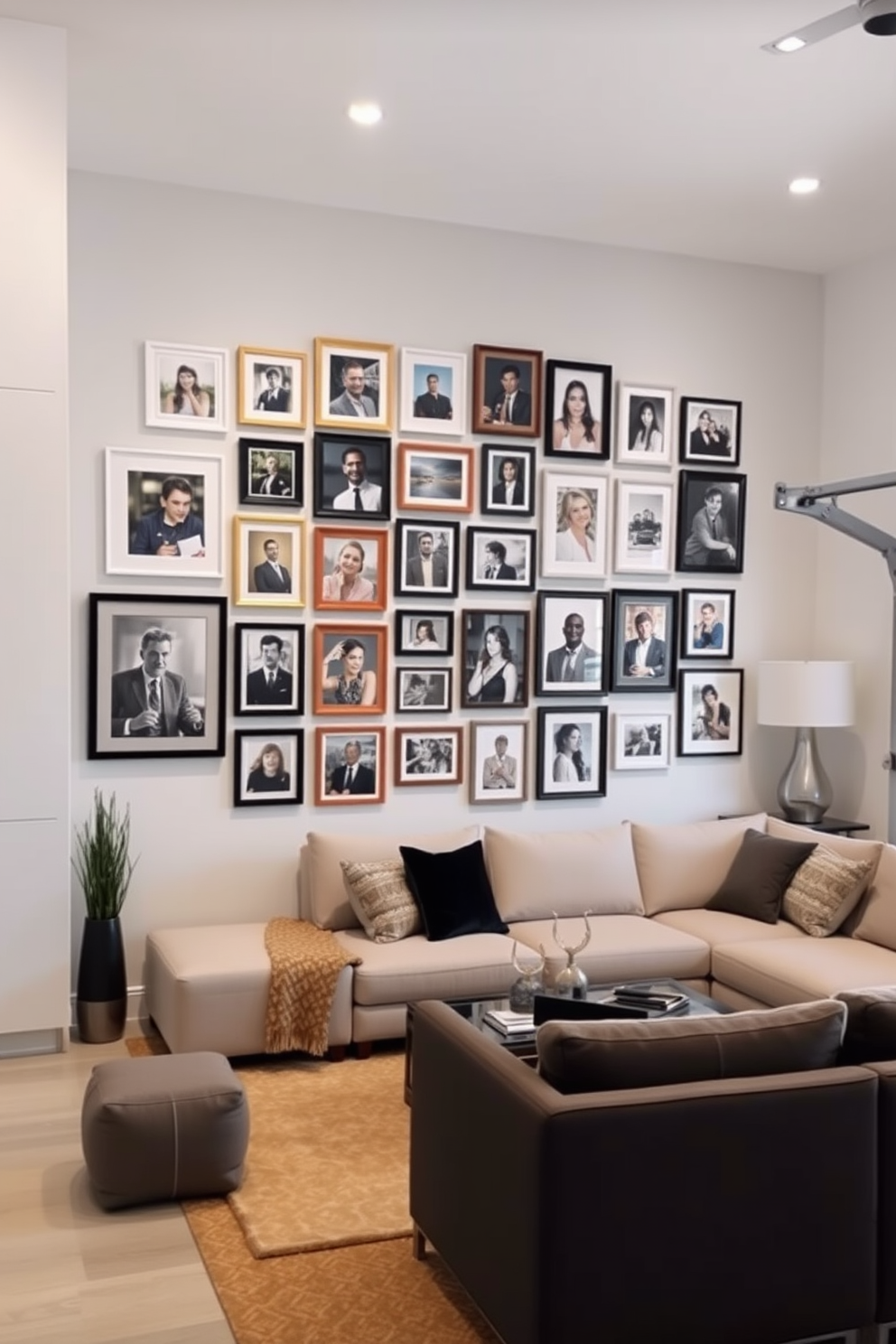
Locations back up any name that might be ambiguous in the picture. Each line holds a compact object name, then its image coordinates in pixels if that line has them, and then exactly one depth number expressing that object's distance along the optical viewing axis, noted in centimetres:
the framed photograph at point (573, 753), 585
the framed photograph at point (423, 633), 558
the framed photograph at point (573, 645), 583
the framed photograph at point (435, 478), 556
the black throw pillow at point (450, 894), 497
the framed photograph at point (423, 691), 559
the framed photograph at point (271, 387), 525
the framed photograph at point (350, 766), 545
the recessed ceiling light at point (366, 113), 440
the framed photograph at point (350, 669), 544
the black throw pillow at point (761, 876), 530
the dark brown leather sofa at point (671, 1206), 245
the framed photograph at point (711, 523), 608
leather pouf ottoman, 338
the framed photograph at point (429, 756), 560
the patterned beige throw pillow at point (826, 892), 506
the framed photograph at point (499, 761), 572
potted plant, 480
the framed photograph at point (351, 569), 543
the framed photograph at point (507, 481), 570
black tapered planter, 479
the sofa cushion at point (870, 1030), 283
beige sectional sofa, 455
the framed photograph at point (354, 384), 539
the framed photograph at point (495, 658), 570
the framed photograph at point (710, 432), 607
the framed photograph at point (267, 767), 530
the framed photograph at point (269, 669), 529
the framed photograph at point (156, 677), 507
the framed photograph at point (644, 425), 594
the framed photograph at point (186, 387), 512
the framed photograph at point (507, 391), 566
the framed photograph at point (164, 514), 508
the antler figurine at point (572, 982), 395
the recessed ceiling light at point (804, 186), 508
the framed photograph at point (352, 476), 540
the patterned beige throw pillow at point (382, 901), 493
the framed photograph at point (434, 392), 554
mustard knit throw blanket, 456
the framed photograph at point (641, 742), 600
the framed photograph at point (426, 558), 556
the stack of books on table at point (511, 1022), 372
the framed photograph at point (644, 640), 598
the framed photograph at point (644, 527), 596
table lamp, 578
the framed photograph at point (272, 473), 527
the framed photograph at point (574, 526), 582
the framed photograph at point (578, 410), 580
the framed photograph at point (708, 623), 612
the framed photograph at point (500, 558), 569
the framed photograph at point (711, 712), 613
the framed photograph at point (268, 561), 527
